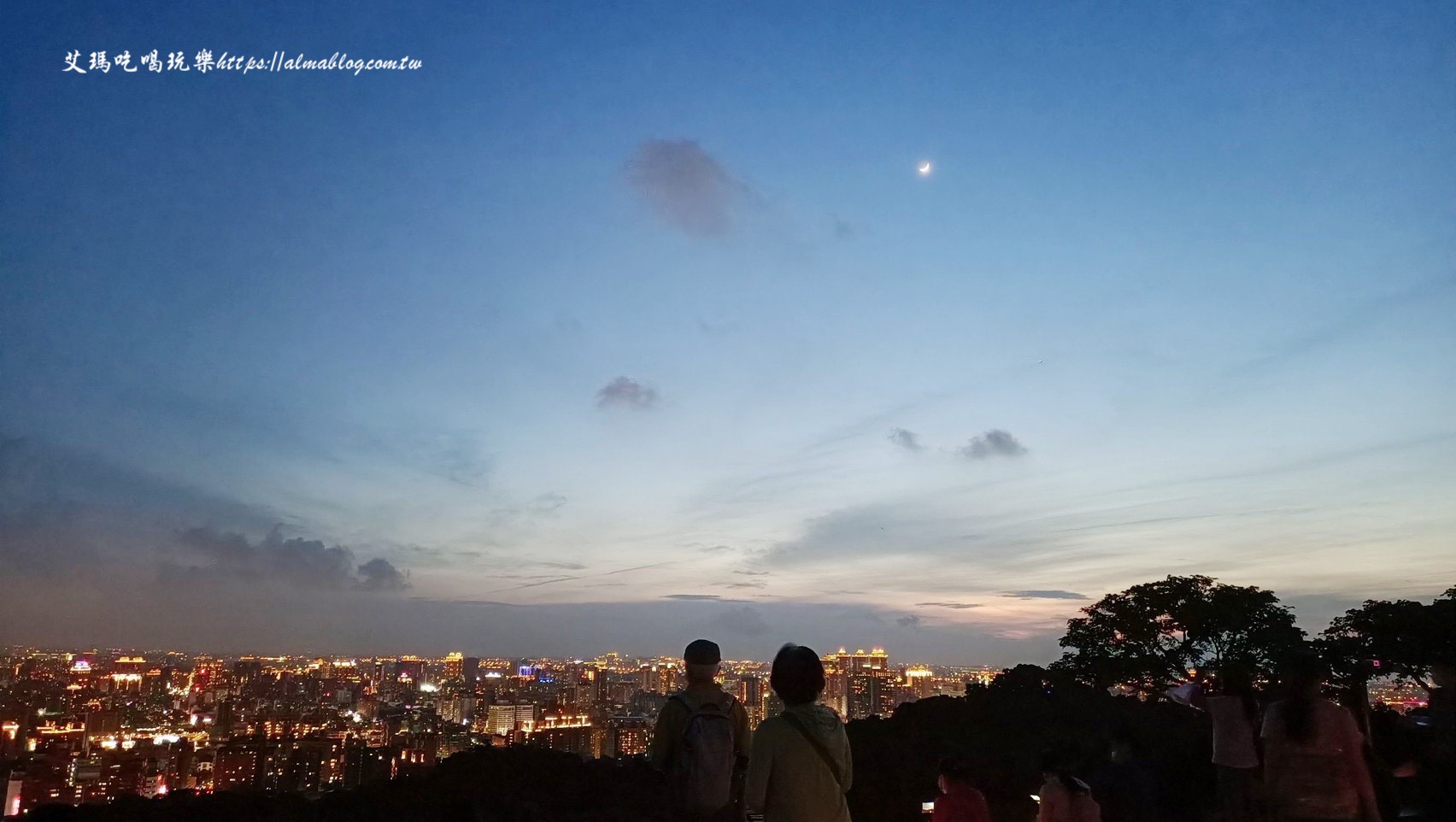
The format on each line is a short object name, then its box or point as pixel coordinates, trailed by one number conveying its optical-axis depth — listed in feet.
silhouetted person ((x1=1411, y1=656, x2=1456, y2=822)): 18.92
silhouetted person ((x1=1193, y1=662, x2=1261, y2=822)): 22.89
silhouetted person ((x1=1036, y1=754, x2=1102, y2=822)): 18.02
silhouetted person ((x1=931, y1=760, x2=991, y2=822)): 18.78
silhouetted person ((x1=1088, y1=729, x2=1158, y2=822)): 25.64
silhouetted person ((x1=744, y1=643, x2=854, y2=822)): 10.37
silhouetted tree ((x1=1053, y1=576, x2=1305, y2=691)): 79.30
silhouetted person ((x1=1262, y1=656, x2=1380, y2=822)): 14.46
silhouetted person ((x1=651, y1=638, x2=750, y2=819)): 13.07
